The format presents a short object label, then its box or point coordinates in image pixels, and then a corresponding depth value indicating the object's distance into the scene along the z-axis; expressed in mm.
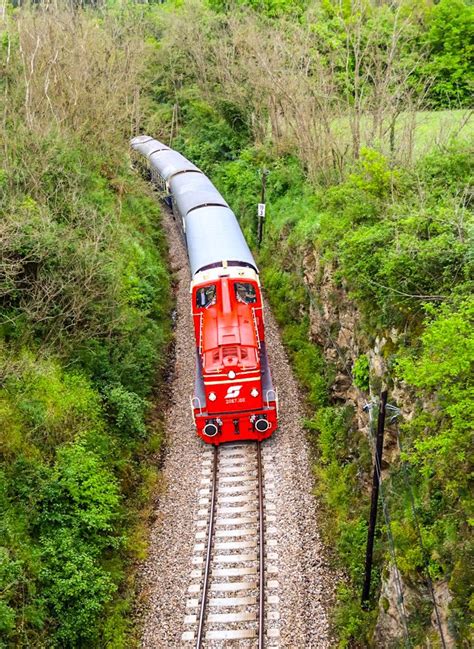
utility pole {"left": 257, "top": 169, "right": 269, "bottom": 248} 26734
